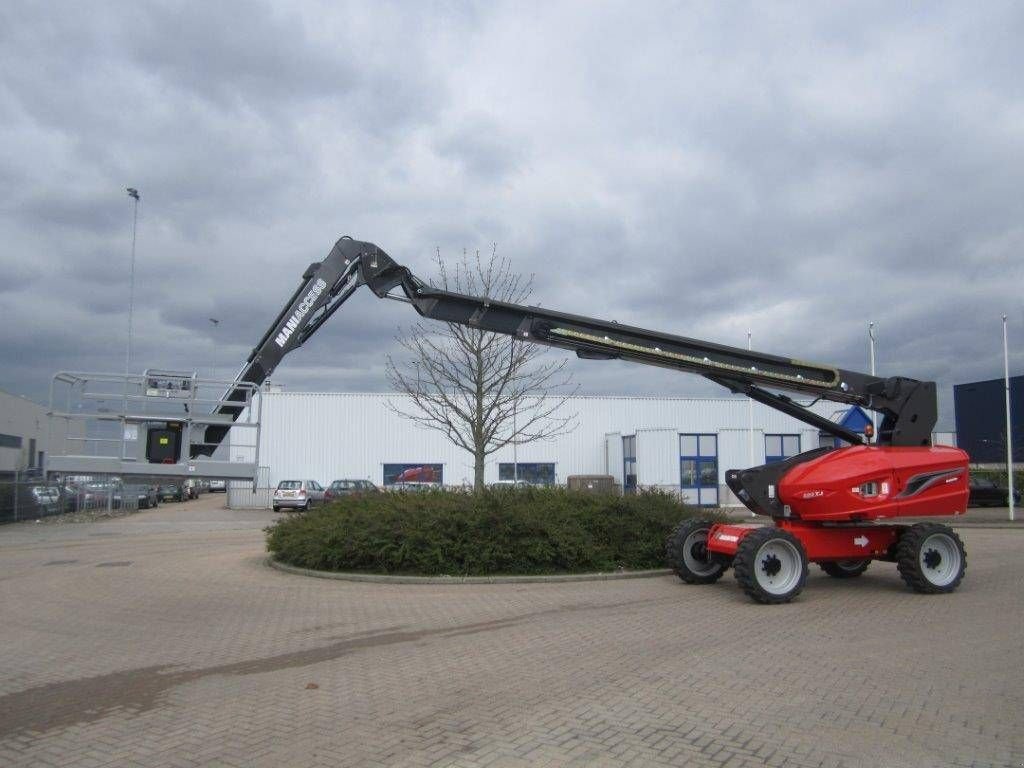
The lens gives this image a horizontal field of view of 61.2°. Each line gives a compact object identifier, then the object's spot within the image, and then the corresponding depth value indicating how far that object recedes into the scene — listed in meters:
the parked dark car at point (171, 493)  55.99
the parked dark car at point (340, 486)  35.91
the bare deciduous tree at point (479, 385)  19.56
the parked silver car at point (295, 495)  38.53
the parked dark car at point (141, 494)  43.66
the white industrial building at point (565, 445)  42.44
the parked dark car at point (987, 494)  37.59
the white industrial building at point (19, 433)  61.38
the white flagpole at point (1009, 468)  30.51
